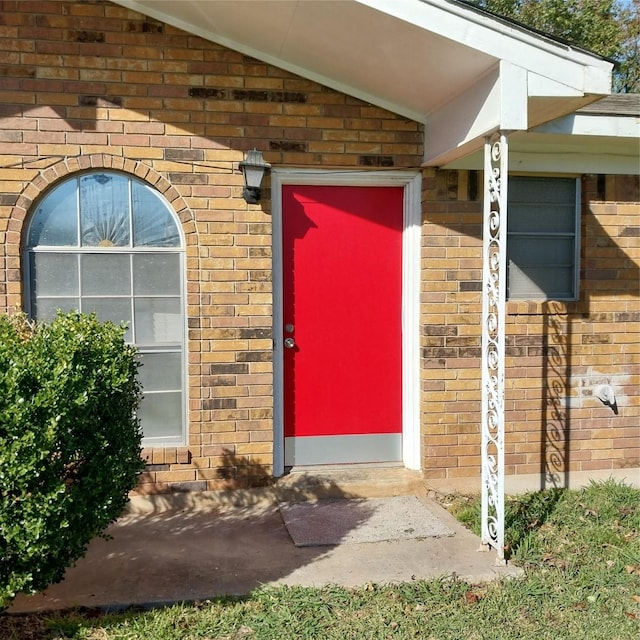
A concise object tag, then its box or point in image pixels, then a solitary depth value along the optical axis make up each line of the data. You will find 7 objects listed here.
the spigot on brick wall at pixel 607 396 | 5.06
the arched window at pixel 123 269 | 4.49
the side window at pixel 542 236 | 5.04
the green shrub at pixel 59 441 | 2.53
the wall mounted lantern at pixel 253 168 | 4.42
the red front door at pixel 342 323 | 4.91
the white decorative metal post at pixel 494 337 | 3.62
